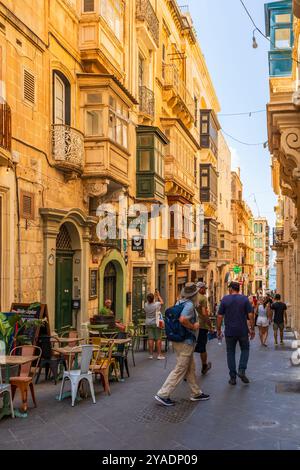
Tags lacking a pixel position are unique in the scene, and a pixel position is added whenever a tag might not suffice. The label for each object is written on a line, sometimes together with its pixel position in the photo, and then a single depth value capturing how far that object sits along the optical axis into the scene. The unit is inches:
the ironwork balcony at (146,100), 895.7
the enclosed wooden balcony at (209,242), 1601.9
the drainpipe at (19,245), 469.4
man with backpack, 324.5
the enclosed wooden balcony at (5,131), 429.4
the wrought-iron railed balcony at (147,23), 855.1
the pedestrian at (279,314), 688.4
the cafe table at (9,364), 298.5
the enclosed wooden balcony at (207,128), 1615.4
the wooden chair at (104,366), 366.3
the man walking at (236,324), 387.9
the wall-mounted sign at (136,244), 858.9
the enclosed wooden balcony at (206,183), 1620.3
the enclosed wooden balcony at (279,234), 1678.2
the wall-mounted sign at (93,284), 664.1
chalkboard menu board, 411.2
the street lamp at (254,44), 509.8
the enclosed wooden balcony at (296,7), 344.8
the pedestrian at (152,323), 550.6
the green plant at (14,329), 350.4
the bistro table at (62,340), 431.0
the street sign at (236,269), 2350.5
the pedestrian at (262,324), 687.7
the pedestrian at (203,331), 432.5
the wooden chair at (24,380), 307.1
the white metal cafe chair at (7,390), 293.1
